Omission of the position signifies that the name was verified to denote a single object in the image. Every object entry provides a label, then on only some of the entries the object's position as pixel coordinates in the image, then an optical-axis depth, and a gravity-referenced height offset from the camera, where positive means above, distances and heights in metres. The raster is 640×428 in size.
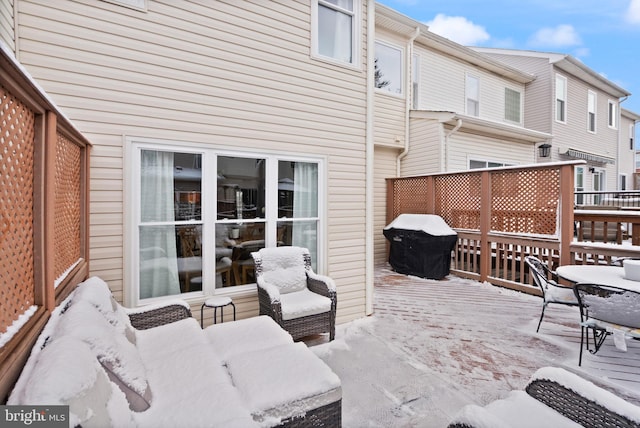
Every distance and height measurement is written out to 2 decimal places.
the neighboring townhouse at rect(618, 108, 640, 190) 14.82 +2.94
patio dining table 3.09 -0.70
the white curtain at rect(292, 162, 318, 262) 4.15 +0.07
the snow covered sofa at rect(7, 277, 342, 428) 1.18 -1.00
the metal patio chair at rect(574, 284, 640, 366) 2.68 -0.87
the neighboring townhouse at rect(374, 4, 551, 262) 7.88 +2.58
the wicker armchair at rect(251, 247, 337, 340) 3.32 -0.98
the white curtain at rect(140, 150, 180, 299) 3.24 -0.24
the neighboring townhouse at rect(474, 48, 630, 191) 10.82 +3.82
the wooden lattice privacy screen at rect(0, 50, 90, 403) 1.31 -0.04
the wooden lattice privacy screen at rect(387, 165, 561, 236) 5.26 +0.25
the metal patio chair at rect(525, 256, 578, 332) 3.66 -0.97
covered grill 6.38 -0.74
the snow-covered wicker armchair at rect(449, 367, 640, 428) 1.40 -0.97
